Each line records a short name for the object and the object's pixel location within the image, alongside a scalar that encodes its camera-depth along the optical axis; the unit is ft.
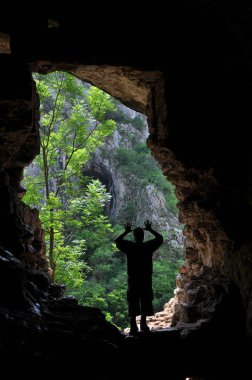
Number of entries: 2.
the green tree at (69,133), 42.16
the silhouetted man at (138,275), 22.03
